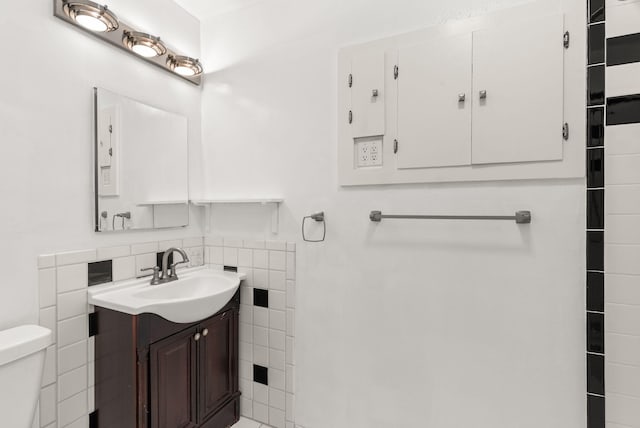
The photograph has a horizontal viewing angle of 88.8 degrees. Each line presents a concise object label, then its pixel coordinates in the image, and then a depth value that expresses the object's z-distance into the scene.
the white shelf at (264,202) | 1.85
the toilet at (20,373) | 1.09
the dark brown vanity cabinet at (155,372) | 1.40
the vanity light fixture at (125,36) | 1.42
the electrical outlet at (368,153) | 1.63
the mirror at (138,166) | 1.58
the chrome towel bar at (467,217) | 1.33
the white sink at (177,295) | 1.42
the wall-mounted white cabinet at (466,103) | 1.30
